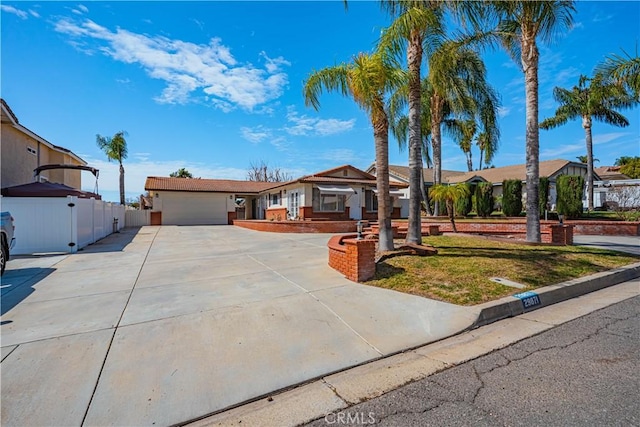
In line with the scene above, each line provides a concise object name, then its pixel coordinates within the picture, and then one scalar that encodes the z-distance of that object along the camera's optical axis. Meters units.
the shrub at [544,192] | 19.28
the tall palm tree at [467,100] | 16.80
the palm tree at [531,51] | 10.37
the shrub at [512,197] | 20.97
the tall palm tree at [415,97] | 8.33
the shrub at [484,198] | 22.14
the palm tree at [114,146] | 32.91
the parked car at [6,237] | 7.15
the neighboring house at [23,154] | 13.82
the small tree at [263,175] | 52.59
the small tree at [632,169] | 36.41
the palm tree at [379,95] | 7.64
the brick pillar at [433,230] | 13.31
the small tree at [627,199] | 20.22
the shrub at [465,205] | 23.45
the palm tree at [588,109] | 23.83
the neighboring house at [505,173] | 29.60
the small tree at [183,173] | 48.09
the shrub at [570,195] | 17.97
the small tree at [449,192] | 11.39
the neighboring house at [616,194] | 21.48
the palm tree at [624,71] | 11.57
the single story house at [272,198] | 21.52
